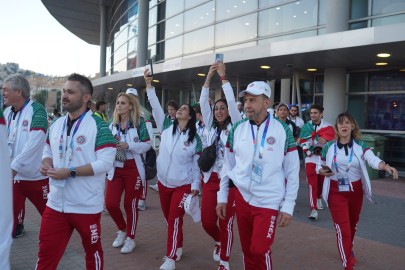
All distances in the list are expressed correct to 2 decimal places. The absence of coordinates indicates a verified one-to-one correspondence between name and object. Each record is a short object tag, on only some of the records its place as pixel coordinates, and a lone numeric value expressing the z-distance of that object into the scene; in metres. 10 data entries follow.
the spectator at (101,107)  10.18
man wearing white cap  3.57
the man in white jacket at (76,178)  3.49
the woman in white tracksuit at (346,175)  4.80
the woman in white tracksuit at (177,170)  5.04
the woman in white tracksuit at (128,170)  5.53
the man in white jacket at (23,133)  4.92
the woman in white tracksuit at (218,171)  4.81
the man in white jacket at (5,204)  1.64
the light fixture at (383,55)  11.57
